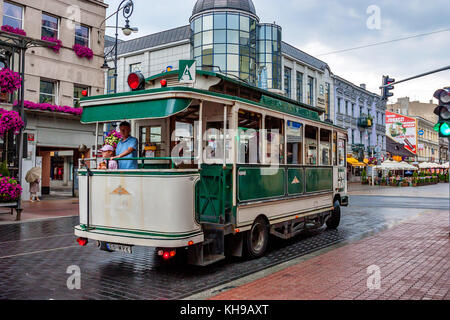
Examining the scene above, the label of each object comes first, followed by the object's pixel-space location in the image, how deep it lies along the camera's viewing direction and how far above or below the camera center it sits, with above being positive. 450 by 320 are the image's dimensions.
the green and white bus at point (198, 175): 6.26 -0.06
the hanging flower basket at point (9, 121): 13.16 +1.57
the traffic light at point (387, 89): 18.38 +3.70
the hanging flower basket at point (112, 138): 11.58 +0.98
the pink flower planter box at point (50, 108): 20.94 +3.31
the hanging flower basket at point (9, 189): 13.41 -0.63
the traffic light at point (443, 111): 9.94 +1.45
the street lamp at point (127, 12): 18.50 +7.22
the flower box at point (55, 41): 22.26 +7.04
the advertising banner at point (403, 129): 77.44 +7.95
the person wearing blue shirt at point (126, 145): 7.01 +0.44
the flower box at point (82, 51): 23.70 +6.92
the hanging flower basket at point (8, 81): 13.34 +2.92
